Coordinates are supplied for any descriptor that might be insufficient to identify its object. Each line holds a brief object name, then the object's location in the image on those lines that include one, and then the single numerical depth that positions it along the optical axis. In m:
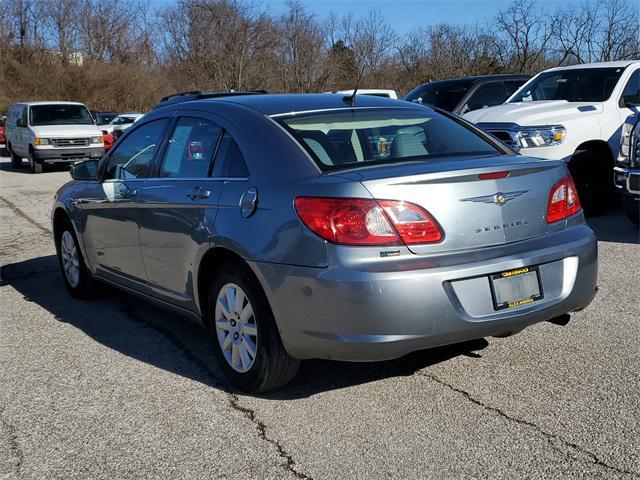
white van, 19.66
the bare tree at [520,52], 28.96
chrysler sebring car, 3.47
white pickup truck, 8.55
